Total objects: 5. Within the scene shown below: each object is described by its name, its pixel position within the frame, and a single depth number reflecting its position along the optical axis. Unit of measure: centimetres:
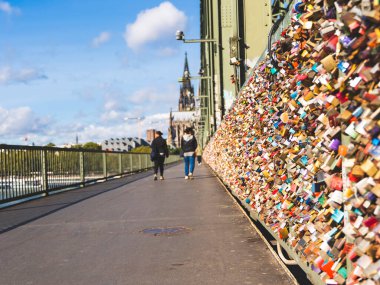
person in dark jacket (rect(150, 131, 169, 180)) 1834
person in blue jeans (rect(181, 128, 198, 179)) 1816
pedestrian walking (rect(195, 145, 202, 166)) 3794
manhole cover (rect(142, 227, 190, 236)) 614
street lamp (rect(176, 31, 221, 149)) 2220
